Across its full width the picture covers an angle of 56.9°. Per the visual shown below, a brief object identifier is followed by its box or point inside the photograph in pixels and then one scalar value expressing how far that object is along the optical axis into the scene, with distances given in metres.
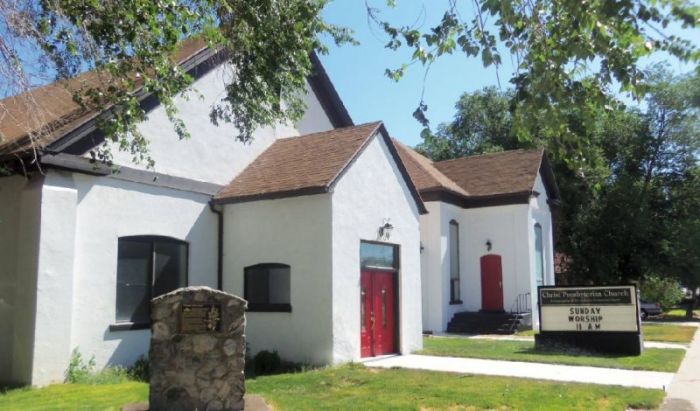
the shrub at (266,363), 13.26
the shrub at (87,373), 11.40
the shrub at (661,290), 38.06
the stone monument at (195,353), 8.46
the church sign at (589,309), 15.42
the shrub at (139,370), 12.23
